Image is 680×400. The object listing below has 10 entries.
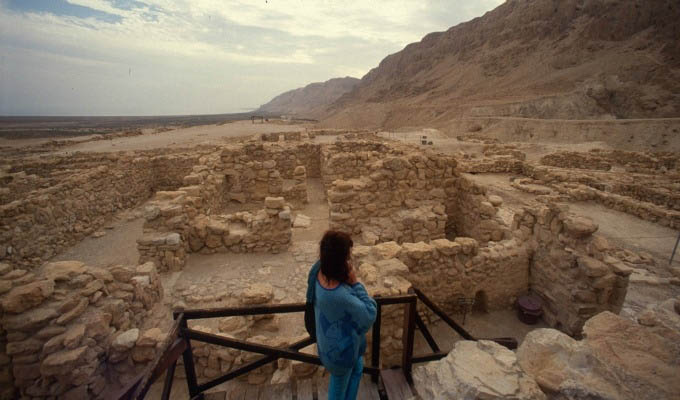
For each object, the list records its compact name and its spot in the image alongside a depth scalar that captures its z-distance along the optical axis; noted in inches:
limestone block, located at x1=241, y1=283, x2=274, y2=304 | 197.8
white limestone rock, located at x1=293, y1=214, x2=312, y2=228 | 360.2
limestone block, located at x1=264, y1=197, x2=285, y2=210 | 289.6
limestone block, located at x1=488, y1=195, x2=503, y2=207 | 306.2
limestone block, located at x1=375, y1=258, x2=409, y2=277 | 192.7
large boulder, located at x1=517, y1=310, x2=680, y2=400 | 67.7
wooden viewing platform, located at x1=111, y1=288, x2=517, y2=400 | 100.3
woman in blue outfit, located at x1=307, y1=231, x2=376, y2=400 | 86.0
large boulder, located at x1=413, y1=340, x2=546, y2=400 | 71.9
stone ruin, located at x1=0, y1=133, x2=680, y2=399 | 146.4
